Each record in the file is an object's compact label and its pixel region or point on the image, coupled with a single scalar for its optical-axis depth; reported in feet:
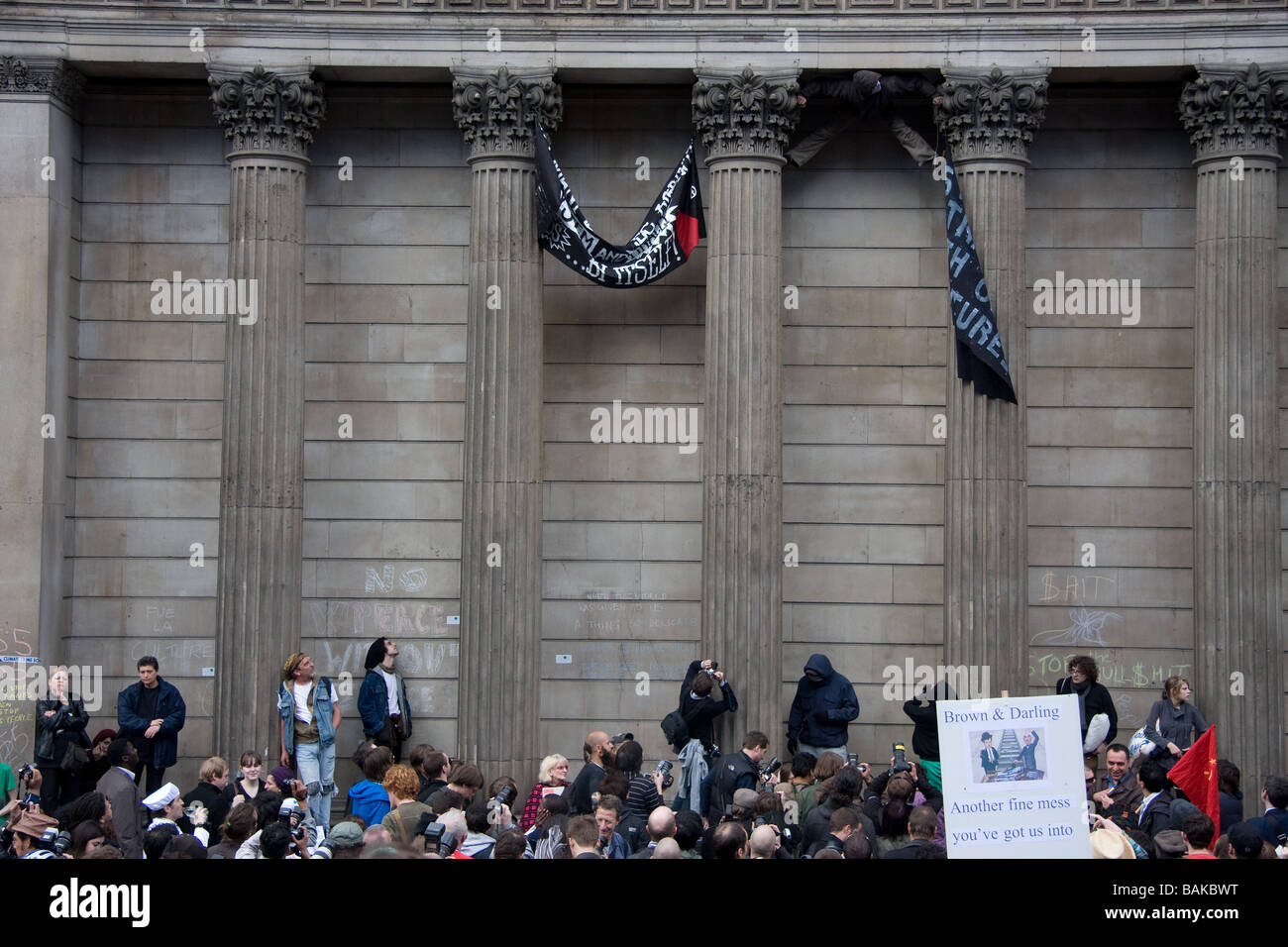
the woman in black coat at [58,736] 56.03
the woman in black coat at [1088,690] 61.05
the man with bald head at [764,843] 35.37
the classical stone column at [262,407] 66.39
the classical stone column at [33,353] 66.28
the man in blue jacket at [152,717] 59.72
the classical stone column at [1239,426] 65.51
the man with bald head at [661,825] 37.52
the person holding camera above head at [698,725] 57.06
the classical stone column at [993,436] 66.59
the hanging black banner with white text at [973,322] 66.54
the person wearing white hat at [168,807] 41.16
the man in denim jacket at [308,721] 62.49
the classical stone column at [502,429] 66.90
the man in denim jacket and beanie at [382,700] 67.72
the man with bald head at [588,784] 47.62
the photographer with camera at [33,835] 35.84
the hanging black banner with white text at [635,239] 67.97
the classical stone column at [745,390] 66.44
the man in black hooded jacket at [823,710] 61.77
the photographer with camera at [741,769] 48.78
